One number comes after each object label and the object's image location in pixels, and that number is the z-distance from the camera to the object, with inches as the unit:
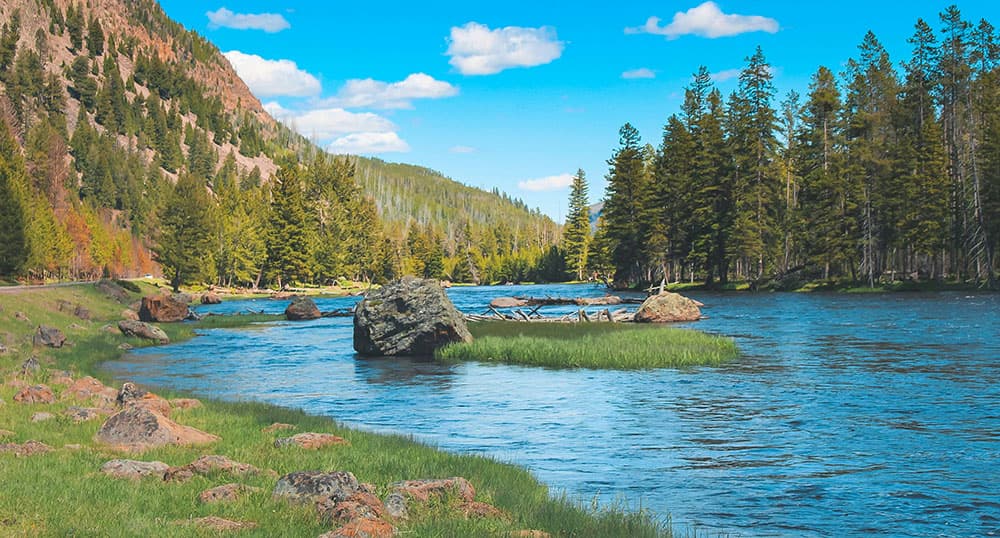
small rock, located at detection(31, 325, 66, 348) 1212.7
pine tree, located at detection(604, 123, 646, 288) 3752.5
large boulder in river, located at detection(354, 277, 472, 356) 1336.1
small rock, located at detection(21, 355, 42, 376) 858.4
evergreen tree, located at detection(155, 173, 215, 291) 3580.2
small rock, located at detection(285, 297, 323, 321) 2362.2
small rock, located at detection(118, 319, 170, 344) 1555.1
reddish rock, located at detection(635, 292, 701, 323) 1919.3
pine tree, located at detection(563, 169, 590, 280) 5413.4
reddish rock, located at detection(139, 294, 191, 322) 2124.8
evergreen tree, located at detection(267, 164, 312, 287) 4040.4
